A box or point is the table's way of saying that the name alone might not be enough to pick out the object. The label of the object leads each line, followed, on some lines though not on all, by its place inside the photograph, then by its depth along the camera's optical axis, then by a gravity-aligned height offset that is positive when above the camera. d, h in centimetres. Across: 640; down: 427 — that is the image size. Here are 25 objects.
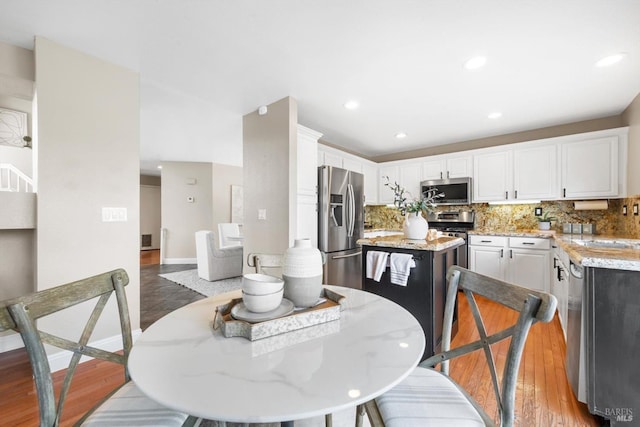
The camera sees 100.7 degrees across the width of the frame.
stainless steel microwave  417 +39
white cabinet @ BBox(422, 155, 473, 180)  425 +77
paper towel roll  331 +11
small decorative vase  236 -13
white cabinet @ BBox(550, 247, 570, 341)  210 -63
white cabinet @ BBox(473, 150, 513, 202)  389 +56
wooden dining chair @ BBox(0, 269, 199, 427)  74 -46
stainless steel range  392 -16
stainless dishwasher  149 -75
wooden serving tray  85 -37
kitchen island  205 -58
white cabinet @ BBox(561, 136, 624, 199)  318 +57
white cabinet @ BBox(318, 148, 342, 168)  372 +80
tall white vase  101 -24
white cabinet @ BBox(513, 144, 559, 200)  357 +57
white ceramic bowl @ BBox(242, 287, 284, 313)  92 -31
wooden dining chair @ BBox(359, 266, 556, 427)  83 -64
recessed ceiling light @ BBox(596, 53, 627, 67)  208 +124
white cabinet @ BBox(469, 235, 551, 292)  333 -60
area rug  398 -117
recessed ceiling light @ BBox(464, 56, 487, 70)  213 +125
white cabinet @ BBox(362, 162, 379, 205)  483 +59
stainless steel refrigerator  323 -13
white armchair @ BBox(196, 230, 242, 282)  450 -82
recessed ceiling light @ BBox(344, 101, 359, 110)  299 +125
